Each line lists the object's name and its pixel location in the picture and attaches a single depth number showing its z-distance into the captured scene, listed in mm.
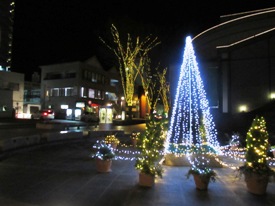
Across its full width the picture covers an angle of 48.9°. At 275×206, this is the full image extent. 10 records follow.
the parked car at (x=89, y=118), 45438
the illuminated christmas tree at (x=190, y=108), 12055
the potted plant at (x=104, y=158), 9305
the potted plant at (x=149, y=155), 7672
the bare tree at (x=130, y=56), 36281
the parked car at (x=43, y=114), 44688
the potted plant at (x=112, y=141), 14914
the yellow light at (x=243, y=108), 23650
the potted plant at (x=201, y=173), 7352
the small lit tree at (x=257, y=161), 7125
